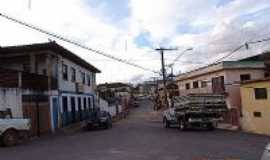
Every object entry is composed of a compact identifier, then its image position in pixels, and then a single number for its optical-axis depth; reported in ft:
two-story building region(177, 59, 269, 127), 62.94
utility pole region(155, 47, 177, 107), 81.17
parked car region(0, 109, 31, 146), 32.68
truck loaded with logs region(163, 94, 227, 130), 44.49
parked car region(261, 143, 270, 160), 11.87
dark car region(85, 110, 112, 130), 52.37
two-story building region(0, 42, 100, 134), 42.18
